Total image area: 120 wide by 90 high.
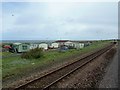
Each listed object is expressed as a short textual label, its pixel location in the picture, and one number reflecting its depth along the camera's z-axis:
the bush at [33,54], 12.75
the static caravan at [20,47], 21.47
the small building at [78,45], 30.80
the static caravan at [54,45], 32.13
